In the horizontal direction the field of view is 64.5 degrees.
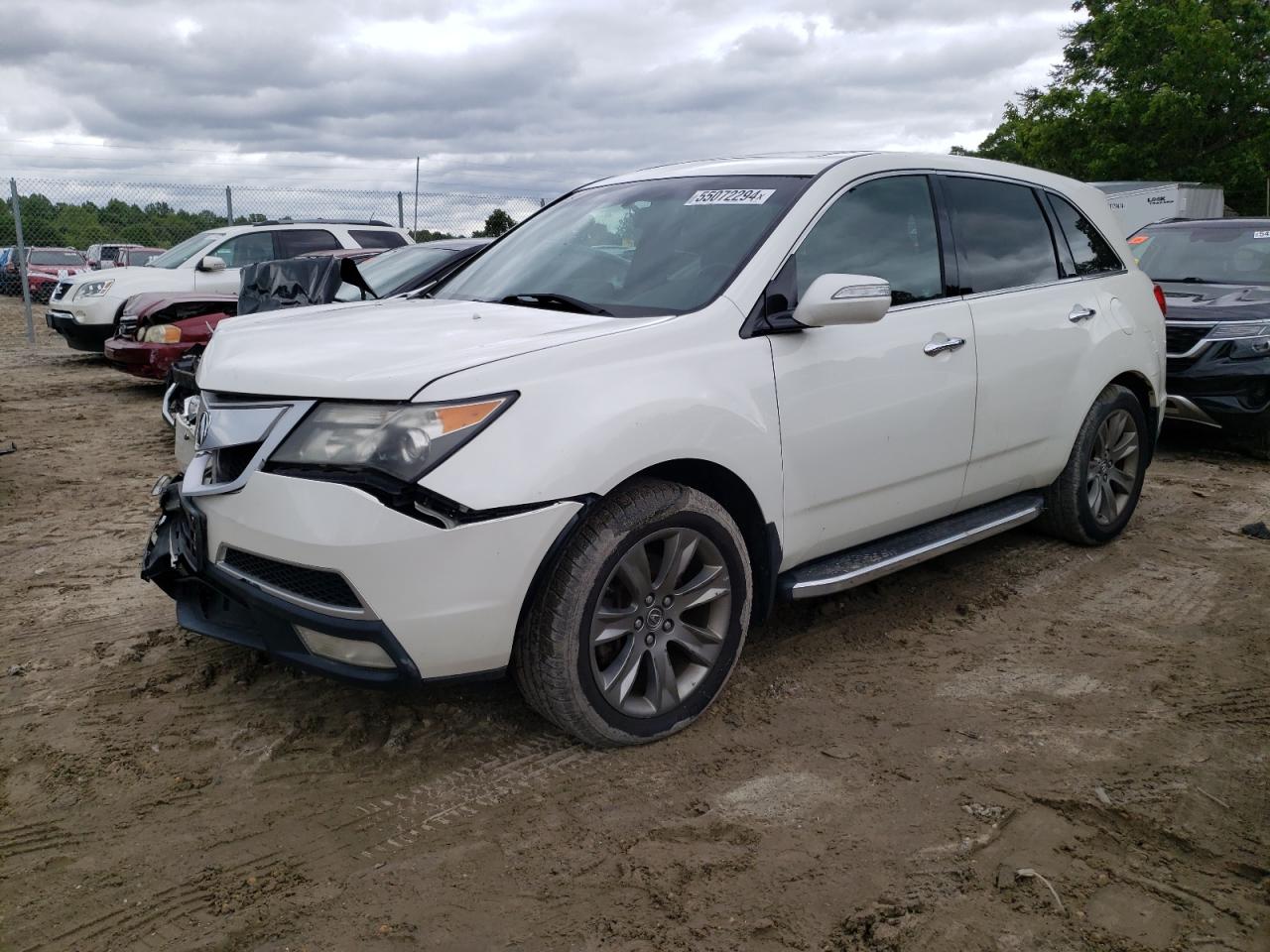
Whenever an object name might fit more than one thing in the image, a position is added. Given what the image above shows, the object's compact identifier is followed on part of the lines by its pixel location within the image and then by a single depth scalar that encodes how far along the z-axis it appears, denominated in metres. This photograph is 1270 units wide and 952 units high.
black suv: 6.79
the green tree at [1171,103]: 27.27
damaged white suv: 2.58
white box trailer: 20.77
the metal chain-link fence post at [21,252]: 14.68
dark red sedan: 9.33
